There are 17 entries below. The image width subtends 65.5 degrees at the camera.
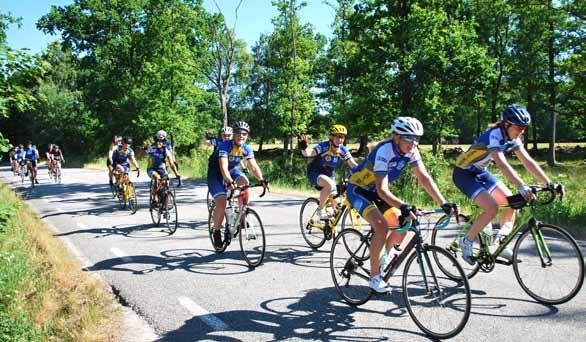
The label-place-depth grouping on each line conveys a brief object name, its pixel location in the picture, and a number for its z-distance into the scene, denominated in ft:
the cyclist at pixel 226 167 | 23.99
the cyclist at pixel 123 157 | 45.34
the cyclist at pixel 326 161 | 25.44
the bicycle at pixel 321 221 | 24.39
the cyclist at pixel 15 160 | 93.72
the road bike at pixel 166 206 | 32.71
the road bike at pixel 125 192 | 42.49
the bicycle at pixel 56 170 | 80.89
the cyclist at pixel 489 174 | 17.30
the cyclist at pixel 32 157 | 74.23
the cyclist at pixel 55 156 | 82.64
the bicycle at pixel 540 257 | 16.10
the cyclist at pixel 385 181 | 15.19
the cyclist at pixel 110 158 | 50.55
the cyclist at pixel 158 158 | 35.24
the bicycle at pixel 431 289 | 13.53
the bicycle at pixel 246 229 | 23.03
